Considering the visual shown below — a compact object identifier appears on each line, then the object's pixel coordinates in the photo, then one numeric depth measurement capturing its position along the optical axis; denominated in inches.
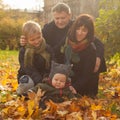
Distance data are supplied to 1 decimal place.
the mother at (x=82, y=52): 211.0
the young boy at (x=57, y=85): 191.8
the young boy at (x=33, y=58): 206.7
